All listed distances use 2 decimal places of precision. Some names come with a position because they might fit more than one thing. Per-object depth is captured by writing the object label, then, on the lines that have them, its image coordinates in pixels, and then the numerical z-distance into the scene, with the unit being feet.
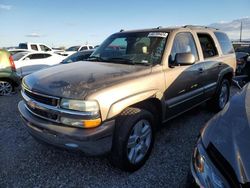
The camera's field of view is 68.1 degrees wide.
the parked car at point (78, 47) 51.32
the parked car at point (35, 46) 43.85
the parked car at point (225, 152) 3.58
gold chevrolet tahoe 6.43
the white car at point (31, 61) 27.32
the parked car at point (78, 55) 21.63
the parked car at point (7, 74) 19.26
